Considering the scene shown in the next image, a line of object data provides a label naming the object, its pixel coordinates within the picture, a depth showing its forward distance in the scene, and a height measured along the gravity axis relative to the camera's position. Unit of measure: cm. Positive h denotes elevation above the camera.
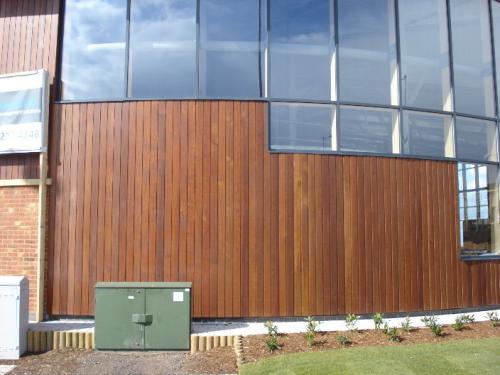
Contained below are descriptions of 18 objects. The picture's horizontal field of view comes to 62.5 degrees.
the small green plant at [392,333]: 690 -204
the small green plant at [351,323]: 750 -201
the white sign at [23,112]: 842 +207
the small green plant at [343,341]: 675 -209
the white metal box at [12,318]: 684 -178
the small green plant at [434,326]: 716 -200
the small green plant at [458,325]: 752 -204
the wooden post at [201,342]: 699 -220
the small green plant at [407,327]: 734 -202
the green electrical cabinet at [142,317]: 703 -178
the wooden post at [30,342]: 712 -224
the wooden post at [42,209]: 815 +6
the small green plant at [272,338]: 652 -205
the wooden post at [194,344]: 697 -222
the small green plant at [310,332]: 672 -202
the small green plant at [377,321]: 738 -194
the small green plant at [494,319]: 787 -205
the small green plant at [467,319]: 787 -202
